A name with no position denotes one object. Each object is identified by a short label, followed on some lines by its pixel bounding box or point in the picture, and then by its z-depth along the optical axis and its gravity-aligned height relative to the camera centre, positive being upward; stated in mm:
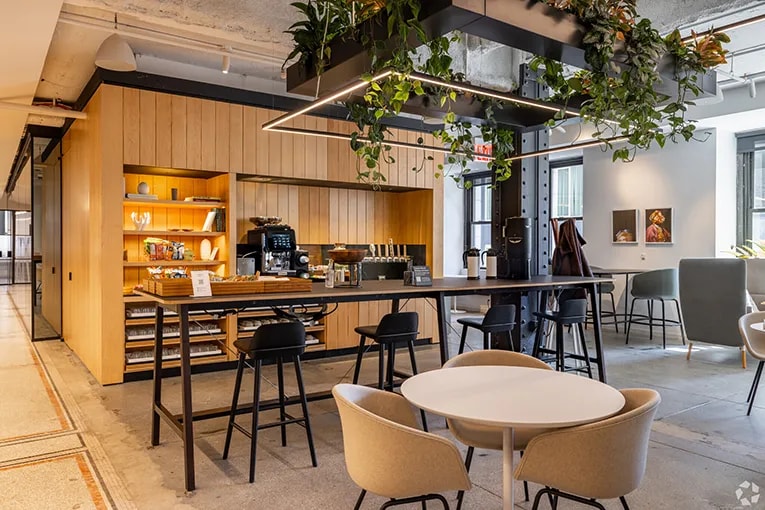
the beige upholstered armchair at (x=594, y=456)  1922 -753
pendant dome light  4656 +1694
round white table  1867 -583
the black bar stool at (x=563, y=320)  4949 -662
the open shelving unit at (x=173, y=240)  5562 +43
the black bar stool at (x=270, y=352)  3252 -642
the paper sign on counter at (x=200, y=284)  3176 -208
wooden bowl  3832 -52
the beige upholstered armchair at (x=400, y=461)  1898 -757
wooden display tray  3188 -237
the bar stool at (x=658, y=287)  7847 -574
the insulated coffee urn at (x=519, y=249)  4996 -9
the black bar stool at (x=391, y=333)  3883 -618
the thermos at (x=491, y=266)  5230 -171
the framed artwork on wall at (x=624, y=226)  9094 +381
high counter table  3072 -332
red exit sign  8664 +1658
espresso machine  6312 -27
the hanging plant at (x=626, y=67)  2850 +1109
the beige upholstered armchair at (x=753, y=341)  4273 -763
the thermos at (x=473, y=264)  5000 -144
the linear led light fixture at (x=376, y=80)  2828 +937
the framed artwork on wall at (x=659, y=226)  8609 +361
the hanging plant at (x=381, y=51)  2430 +1037
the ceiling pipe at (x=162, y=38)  4344 +1848
